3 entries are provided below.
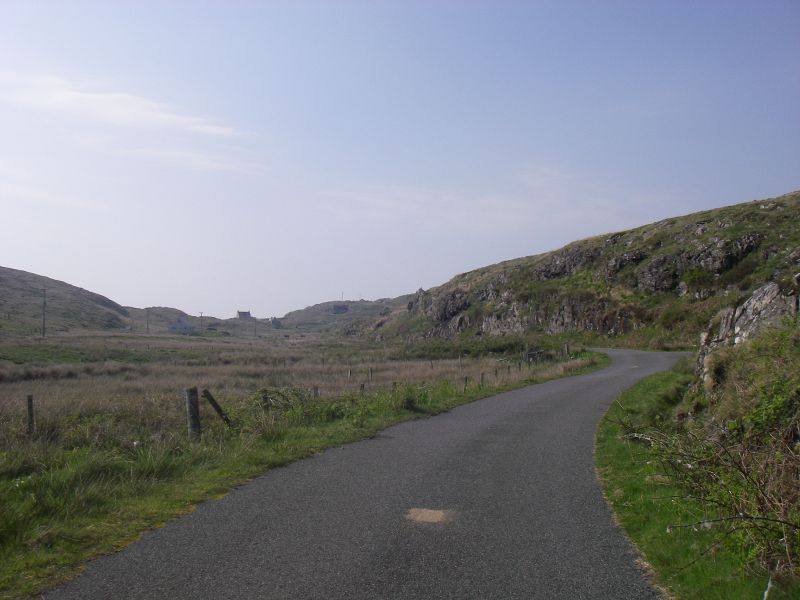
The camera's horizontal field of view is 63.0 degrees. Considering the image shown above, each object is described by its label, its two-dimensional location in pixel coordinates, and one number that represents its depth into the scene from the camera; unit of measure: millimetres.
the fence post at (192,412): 12320
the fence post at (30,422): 12547
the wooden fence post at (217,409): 13039
